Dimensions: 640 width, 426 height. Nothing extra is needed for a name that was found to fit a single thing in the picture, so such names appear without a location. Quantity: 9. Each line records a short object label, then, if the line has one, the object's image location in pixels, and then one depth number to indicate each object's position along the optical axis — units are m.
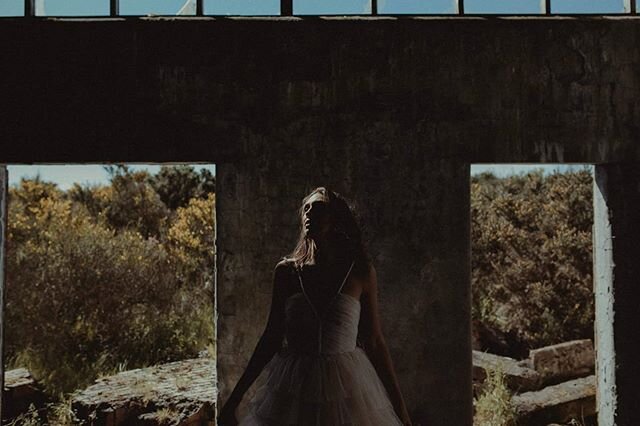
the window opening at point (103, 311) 6.11
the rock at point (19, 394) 6.13
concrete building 3.93
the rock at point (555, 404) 5.68
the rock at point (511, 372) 6.46
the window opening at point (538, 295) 6.40
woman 2.62
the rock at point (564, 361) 6.86
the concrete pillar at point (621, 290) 4.01
